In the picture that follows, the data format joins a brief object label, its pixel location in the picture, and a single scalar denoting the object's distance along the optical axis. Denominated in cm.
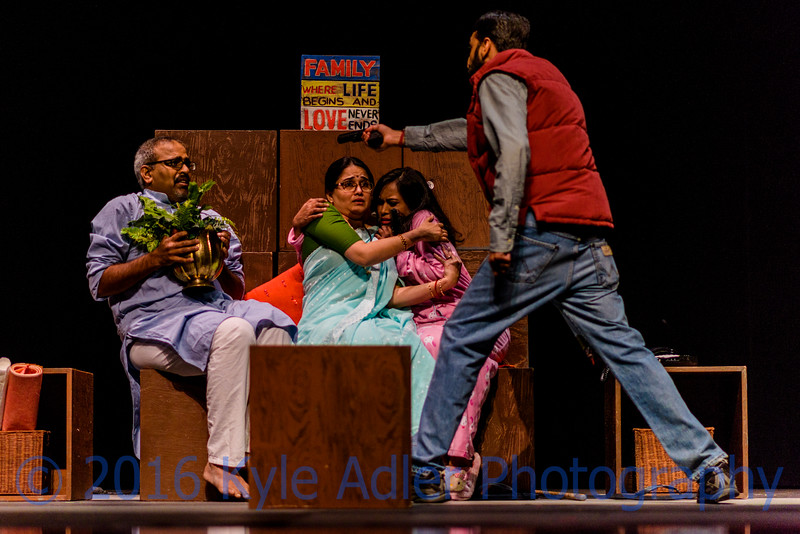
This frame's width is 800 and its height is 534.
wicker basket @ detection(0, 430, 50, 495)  360
